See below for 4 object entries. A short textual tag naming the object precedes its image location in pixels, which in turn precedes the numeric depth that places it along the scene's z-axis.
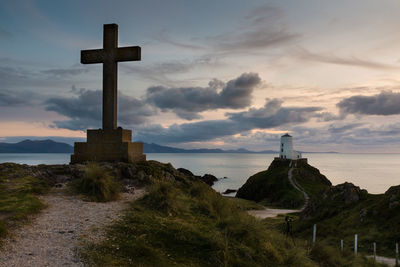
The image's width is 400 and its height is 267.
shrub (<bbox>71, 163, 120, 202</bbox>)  11.05
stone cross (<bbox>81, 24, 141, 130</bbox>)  16.42
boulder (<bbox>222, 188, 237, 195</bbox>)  83.09
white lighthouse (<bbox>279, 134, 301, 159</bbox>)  98.44
